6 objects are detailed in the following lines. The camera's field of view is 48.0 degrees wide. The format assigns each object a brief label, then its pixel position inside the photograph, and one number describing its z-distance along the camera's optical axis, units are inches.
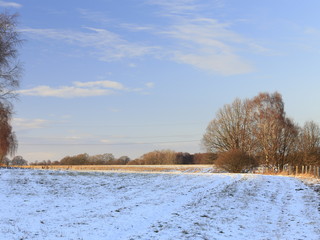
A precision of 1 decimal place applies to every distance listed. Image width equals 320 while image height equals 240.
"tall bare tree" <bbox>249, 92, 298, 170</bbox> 2287.2
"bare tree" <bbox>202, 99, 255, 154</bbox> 2461.9
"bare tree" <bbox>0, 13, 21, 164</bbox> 1193.1
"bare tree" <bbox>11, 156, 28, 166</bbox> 3738.9
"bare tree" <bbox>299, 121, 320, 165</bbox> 2441.9
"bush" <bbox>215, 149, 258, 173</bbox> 1824.6
